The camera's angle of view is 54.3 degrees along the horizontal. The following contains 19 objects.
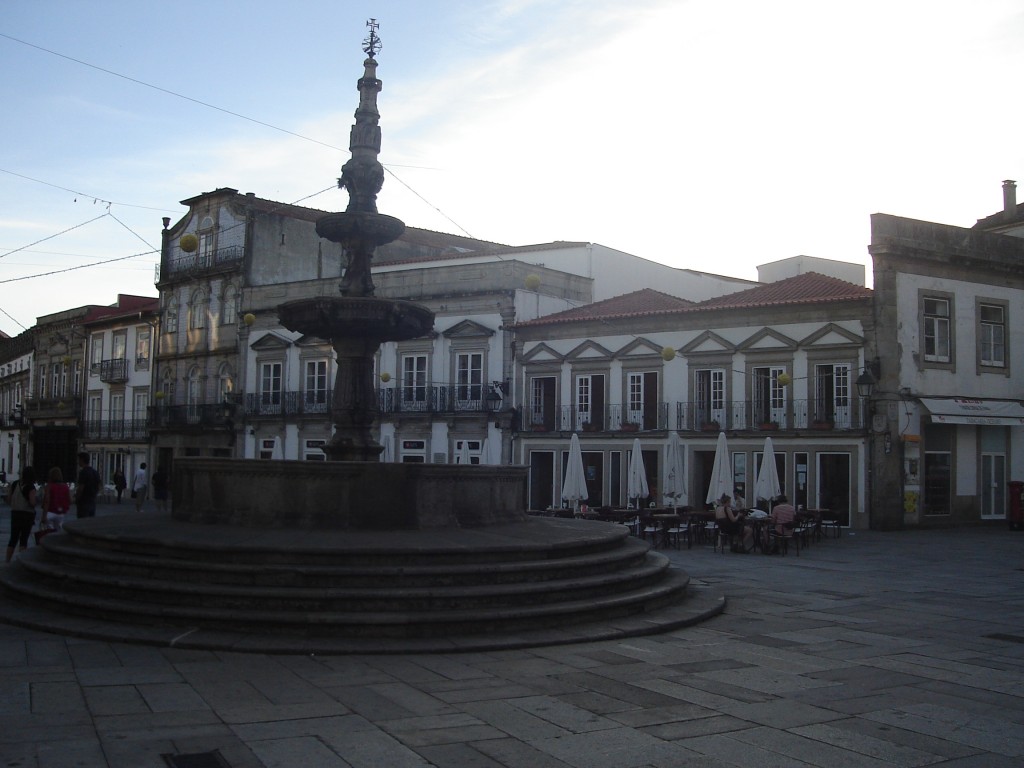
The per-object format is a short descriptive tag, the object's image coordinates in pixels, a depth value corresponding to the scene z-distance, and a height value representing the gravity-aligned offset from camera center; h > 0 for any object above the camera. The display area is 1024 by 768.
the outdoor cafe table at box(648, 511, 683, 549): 20.75 -1.50
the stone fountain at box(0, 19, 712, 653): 9.12 -1.22
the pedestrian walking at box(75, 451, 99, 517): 18.31 -0.82
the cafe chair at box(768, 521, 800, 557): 19.39 -1.67
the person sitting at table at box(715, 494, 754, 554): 19.77 -1.47
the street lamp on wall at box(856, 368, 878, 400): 26.44 +1.85
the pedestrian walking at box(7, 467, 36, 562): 13.59 -0.85
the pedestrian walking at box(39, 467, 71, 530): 14.90 -0.84
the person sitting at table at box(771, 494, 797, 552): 19.70 -1.27
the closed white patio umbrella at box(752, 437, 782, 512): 23.23 -0.66
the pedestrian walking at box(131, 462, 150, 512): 27.86 -1.13
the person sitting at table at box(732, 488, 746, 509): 22.03 -1.09
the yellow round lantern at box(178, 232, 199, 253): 22.56 +4.64
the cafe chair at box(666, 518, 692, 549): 20.91 -1.73
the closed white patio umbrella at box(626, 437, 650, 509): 24.48 -0.75
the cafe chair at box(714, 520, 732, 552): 19.86 -1.71
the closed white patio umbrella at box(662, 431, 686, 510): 23.69 -0.52
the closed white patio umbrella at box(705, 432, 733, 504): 22.89 -0.60
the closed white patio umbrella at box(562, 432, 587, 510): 24.33 -0.73
